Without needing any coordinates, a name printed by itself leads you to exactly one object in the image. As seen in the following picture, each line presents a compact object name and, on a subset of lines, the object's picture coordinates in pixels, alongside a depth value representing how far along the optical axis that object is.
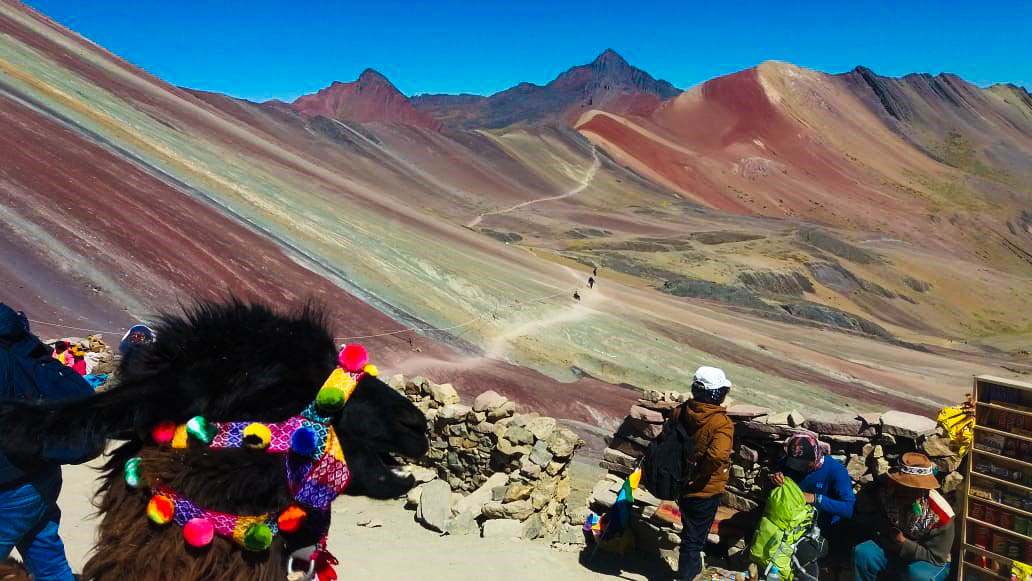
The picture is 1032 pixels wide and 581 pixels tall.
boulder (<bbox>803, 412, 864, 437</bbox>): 4.95
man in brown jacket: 3.90
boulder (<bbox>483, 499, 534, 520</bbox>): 5.43
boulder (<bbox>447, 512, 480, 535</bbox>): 5.41
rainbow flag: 4.84
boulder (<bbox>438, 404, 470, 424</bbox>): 6.57
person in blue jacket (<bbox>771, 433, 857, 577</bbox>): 4.07
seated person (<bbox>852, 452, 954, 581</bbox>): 3.76
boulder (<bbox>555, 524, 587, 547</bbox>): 5.27
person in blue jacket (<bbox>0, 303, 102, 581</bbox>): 2.32
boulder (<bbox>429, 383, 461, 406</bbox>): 7.07
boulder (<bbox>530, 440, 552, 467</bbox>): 5.93
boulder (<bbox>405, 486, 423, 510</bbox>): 5.87
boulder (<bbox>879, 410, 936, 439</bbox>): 4.61
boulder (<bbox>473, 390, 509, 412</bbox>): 6.43
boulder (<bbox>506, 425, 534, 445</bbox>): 6.12
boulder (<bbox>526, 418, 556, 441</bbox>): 6.14
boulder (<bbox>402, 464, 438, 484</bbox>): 6.57
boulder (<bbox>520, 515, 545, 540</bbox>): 5.30
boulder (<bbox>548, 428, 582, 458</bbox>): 6.01
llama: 1.56
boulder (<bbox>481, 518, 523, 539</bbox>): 5.27
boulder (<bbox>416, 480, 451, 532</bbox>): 5.46
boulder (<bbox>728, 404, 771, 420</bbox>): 5.21
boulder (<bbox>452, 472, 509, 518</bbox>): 5.55
